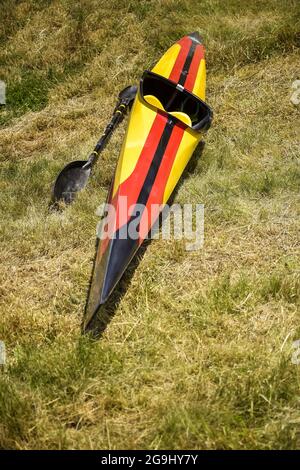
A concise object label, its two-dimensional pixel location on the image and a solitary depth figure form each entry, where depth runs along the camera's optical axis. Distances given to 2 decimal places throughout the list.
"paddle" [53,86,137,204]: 11.00
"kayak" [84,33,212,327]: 7.86
